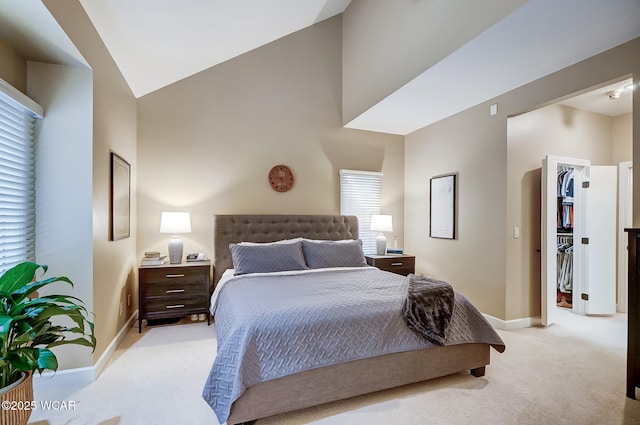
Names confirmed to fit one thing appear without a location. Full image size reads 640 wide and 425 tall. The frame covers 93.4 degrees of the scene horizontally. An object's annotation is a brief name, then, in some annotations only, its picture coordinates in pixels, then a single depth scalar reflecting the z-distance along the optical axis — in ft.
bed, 5.78
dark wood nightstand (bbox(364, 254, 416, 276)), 13.85
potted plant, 4.39
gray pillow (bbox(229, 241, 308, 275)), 10.95
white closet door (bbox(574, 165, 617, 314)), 13.20
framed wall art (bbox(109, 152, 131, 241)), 9.18
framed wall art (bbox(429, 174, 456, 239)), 13.30
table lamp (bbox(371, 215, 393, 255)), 14.51
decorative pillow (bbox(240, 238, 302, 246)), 12.35
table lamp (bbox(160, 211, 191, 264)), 11.41
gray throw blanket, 7.09
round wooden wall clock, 13.93
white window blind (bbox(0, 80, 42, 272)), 6.40
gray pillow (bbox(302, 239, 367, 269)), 11.98
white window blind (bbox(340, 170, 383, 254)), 15.23
